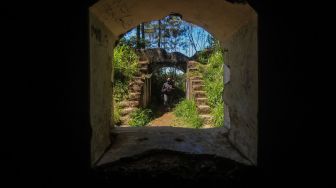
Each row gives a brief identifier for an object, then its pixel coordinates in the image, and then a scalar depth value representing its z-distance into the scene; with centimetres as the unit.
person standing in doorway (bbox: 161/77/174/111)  1163
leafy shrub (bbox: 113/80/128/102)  780
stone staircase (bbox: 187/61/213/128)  687
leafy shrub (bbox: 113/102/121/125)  640
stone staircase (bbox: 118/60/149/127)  706
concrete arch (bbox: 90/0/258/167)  156
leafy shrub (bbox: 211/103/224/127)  602
